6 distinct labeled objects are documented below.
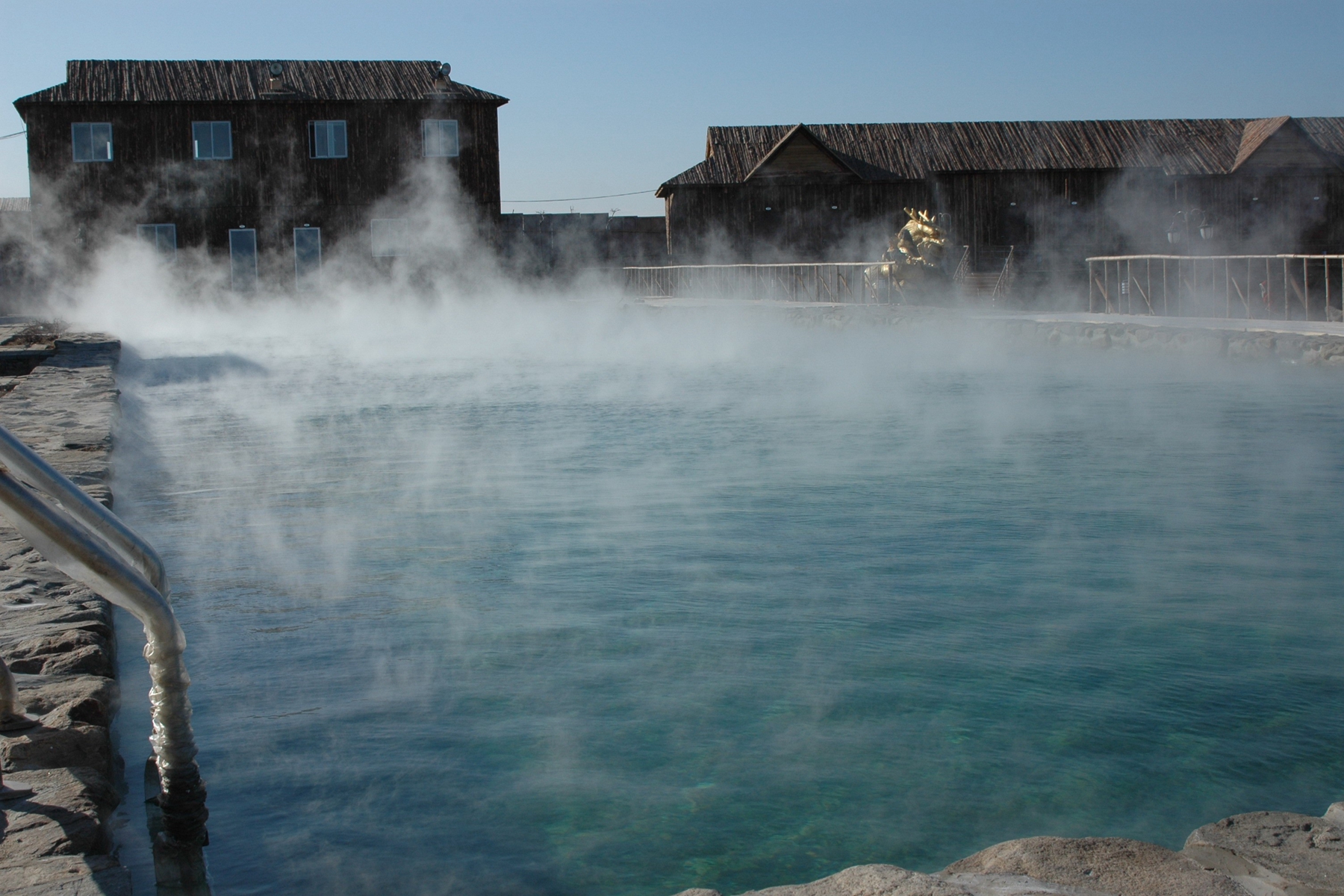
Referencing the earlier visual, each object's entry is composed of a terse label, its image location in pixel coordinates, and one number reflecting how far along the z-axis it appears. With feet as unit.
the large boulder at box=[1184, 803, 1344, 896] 8.58
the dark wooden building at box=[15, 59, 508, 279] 95.71
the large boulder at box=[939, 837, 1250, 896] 8.49
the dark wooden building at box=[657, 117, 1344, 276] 125.29
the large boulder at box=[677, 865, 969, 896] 8.25
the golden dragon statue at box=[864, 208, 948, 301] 79.25
